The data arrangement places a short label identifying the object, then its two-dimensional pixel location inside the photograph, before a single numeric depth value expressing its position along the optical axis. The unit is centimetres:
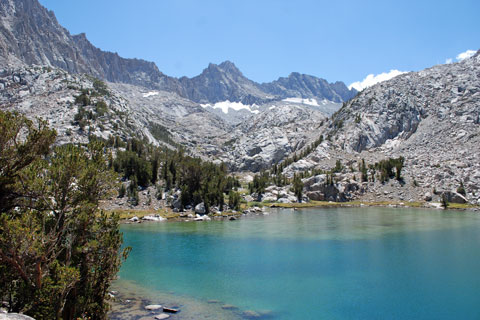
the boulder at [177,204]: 9037
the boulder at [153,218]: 7679
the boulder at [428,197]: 11250
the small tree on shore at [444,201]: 10184
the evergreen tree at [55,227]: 1562
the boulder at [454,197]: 10708
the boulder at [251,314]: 2362
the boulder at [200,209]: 8650
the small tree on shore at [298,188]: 12481
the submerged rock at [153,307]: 2491
